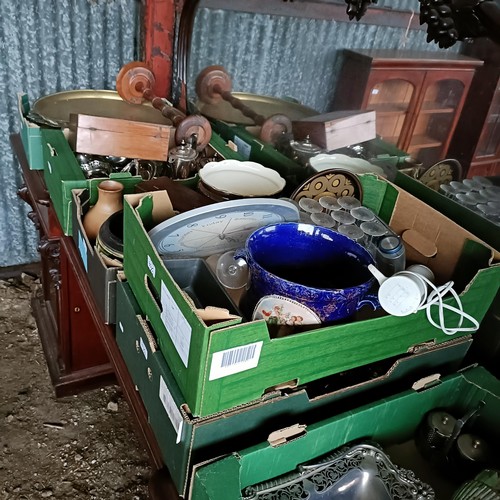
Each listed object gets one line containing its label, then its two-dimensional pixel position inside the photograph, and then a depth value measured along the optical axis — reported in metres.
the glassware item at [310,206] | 1.06
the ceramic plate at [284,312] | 0.79
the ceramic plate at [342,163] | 1.35
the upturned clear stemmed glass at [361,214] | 1.03
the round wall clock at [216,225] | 0.96
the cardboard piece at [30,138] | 1.54
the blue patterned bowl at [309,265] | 0.80
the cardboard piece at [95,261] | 1.04
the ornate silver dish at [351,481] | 0.81
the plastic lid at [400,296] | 0.79
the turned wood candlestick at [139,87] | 1.64
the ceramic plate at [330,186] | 1.14
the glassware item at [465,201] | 1.12
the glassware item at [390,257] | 0.93
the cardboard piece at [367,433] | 0.72
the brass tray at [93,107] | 1.68
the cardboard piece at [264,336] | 0.68
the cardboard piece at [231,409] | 0.75
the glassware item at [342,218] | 1.01
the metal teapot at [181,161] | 1.38
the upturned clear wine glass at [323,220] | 1.00
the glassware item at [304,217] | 1.04
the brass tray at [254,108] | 1.84
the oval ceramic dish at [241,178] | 1.24
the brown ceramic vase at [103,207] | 1.19
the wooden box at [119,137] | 1.32
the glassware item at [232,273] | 0.95
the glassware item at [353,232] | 0.97
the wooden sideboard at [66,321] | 1.07
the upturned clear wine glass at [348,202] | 1.08
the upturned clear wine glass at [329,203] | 1.08
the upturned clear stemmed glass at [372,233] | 0.99
